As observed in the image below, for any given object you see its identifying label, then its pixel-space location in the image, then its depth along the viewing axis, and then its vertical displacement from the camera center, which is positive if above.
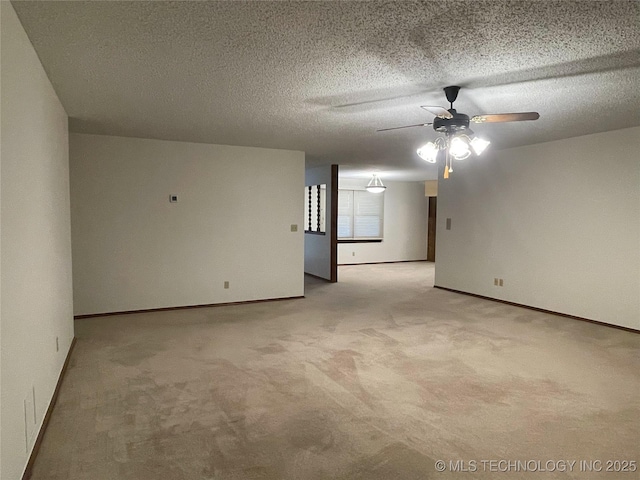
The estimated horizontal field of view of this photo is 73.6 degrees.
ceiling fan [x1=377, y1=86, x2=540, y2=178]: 3.27 +0.70
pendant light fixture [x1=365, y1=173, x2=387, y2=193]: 10.11 +0.71
